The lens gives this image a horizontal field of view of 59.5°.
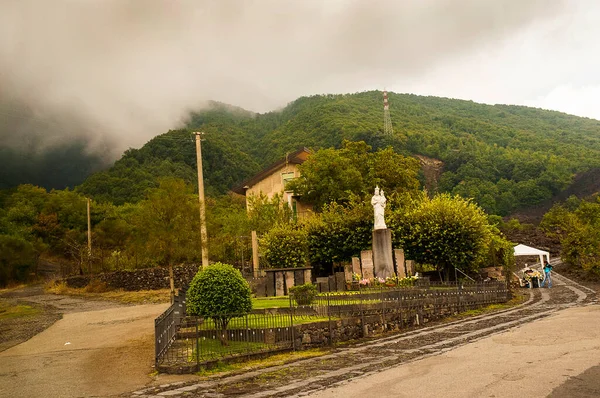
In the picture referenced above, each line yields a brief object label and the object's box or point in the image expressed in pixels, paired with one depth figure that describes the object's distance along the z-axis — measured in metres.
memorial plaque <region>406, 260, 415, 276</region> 26.99
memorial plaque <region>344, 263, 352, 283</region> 25.42
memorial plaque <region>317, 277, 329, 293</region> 22.27
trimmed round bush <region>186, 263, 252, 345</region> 12.61
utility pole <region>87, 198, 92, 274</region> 37.51
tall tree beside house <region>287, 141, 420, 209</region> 40.03
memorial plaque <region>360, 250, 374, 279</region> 26.09
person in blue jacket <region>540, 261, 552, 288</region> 36.31
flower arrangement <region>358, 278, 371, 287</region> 22.22
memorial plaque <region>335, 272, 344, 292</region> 23.05
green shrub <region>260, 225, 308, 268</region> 30.70
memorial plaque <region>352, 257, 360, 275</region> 27.06
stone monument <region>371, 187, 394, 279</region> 25.88
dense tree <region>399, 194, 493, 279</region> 28.64
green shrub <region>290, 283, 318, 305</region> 16.45
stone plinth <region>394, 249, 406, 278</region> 26.48
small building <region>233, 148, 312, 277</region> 45.97
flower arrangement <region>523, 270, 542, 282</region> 36.78
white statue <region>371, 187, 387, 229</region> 27.73
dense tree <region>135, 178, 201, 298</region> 23.47
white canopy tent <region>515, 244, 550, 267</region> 39.16
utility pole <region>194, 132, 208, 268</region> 23.92
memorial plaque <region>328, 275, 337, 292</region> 22.93
